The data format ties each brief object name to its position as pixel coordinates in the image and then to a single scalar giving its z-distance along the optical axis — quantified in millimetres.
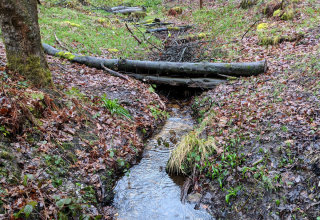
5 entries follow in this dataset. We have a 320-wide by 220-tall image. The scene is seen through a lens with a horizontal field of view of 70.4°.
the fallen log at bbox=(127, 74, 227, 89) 9250
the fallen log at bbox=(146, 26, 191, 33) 18547
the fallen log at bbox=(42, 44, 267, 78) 8672
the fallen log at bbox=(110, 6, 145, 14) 24453
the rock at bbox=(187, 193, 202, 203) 4590
